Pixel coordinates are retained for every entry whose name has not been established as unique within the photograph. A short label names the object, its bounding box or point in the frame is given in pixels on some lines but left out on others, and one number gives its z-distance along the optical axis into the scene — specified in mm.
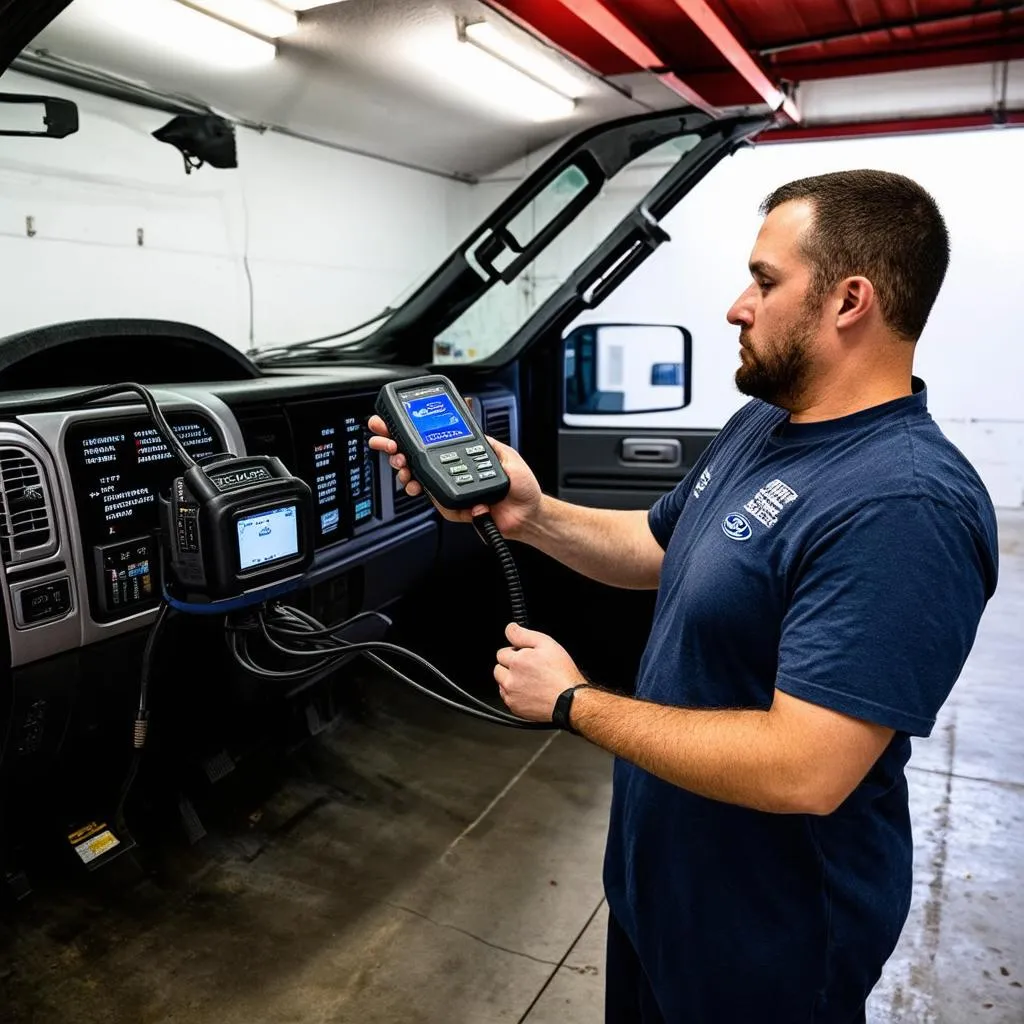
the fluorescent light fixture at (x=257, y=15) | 2418
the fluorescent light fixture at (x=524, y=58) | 2878
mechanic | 996
